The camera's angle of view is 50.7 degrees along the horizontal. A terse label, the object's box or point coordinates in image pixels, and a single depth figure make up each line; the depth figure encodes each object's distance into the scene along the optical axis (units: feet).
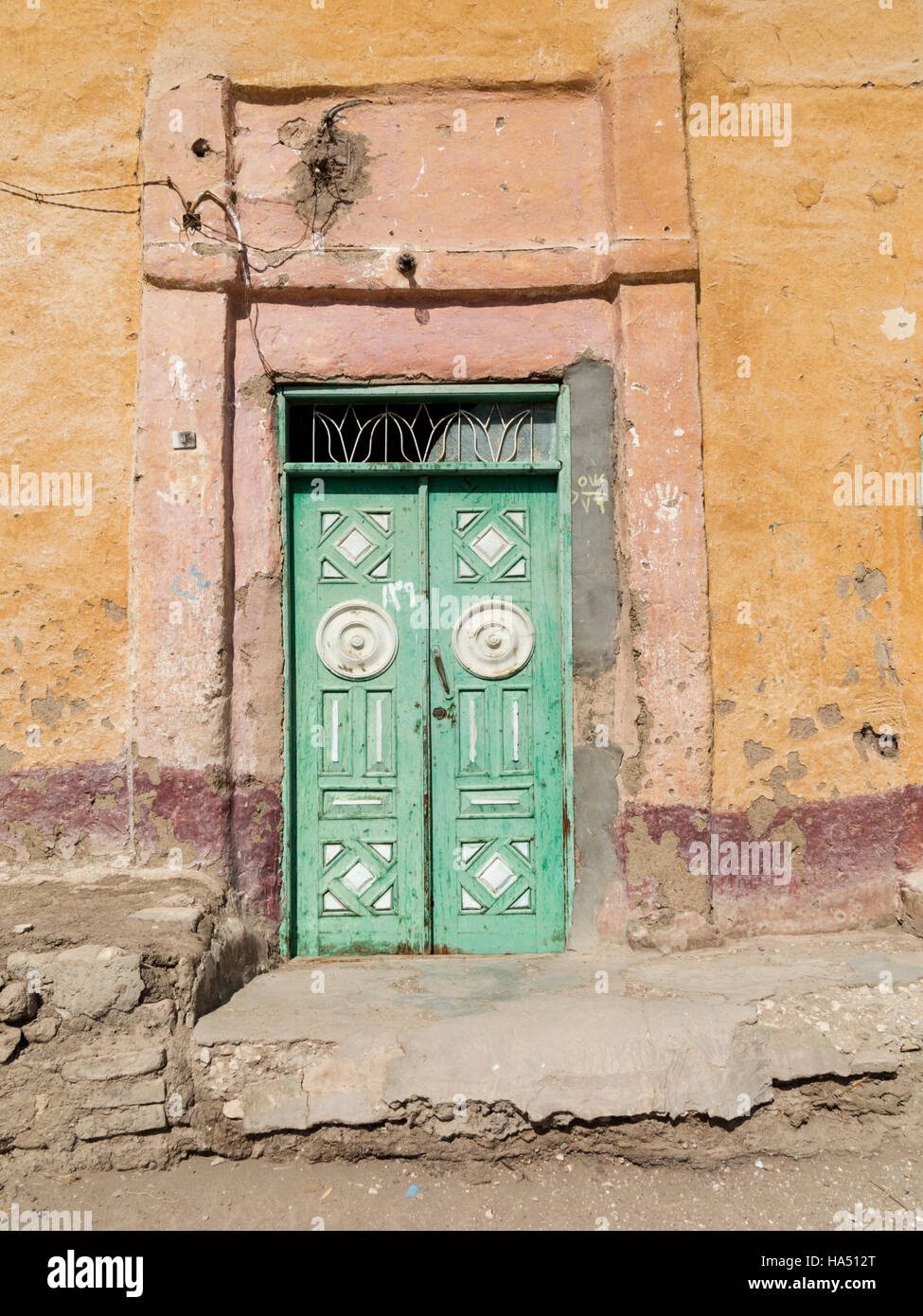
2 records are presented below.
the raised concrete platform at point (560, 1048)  11.25
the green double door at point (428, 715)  15.52
